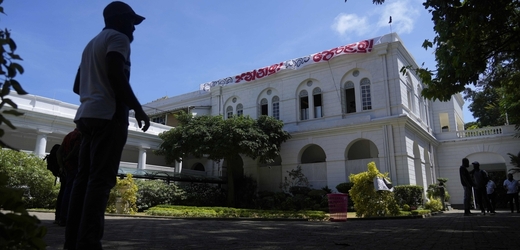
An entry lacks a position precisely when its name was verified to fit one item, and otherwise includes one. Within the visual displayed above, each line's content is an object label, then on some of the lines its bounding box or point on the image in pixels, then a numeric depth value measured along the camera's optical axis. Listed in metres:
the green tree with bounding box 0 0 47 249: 1.32
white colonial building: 19.19
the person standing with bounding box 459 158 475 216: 10.98
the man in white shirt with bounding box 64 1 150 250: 2.48
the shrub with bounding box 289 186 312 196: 19.59
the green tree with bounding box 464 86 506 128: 30.48
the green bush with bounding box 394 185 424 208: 17.12
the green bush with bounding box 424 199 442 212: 16.59
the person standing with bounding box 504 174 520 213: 13.79
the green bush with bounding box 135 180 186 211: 15.30
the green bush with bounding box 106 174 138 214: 12.46
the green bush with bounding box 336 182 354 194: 18.62
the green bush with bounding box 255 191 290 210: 19.04
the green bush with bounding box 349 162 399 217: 11.29
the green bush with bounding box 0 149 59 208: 12.64
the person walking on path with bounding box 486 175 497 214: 13.52
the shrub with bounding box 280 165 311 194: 21.38
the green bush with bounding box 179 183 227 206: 18.58
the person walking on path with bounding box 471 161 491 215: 11.65
